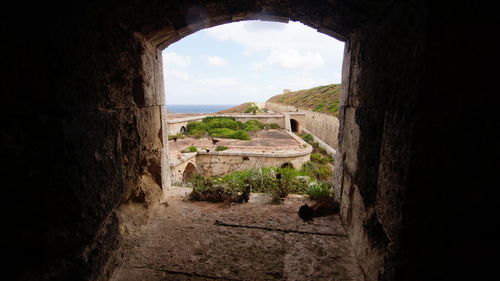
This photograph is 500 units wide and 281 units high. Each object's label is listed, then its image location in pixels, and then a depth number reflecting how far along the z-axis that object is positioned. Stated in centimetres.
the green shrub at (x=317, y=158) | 1452
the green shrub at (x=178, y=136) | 1417
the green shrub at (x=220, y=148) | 1150
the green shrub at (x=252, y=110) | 2962
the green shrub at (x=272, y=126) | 2112
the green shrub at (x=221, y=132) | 1572
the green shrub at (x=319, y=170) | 1078
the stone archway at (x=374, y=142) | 93
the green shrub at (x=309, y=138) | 2089
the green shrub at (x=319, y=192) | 300
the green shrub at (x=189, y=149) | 1098
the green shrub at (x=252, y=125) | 1936
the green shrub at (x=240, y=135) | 1477
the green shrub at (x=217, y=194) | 285
